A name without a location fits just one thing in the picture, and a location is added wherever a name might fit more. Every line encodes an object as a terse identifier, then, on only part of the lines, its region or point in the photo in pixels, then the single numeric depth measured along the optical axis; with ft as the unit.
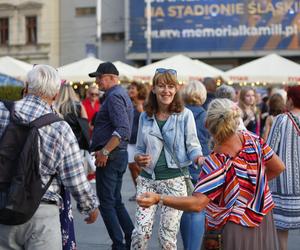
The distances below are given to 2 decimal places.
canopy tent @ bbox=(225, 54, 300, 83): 61.72
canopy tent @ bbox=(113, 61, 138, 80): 64.69
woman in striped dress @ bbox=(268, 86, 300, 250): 16.79
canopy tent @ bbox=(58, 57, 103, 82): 63.10
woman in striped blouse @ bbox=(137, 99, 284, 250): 10.79
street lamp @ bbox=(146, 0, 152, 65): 110.01
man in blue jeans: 17.85
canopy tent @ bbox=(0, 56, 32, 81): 64.59
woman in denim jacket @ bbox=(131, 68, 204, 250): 15.71
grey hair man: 11.28
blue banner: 120.67
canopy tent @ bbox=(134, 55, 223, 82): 63.67
